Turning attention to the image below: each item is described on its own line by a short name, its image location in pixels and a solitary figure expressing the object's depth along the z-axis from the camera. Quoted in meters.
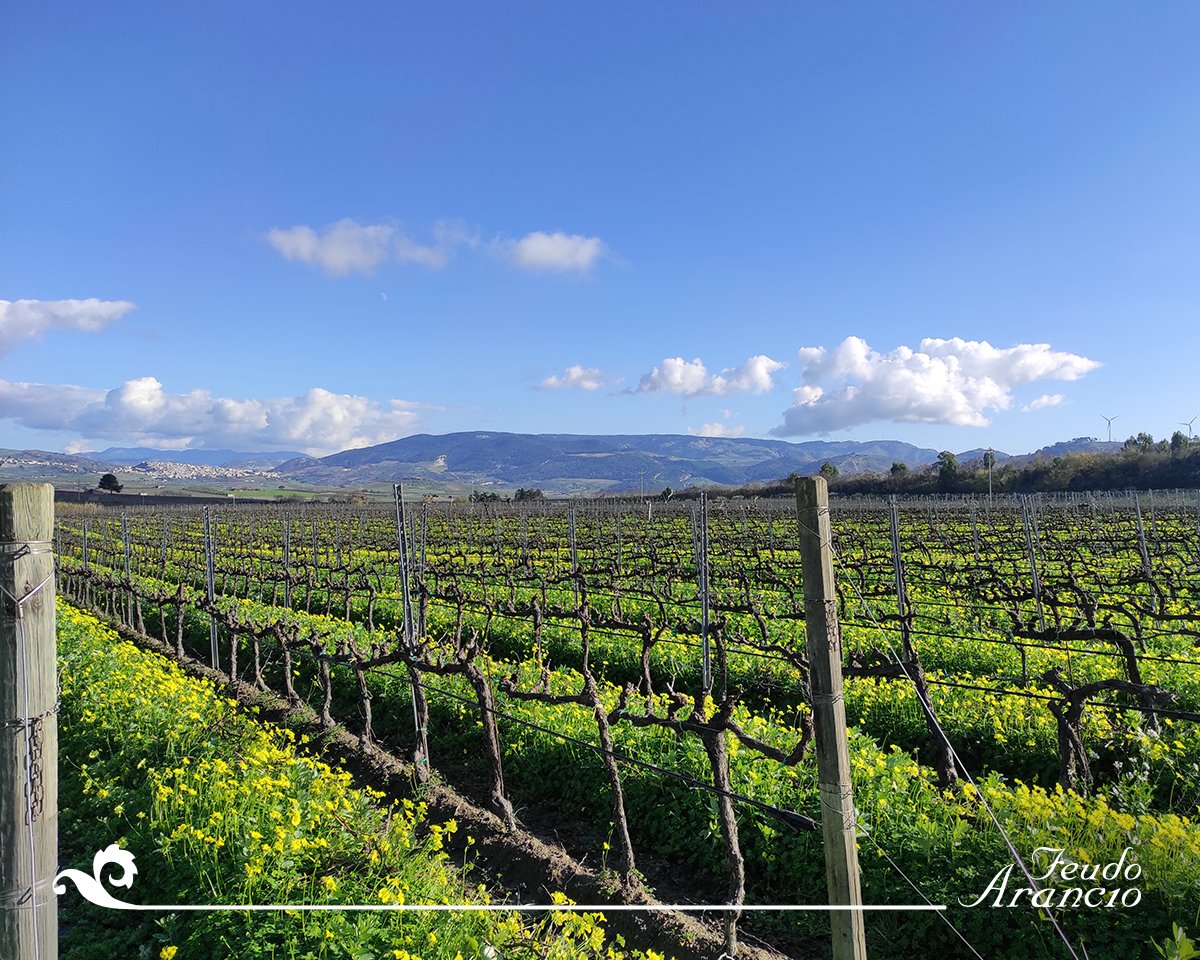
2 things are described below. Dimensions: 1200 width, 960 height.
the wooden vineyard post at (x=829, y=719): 3.31
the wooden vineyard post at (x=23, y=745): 3.02
